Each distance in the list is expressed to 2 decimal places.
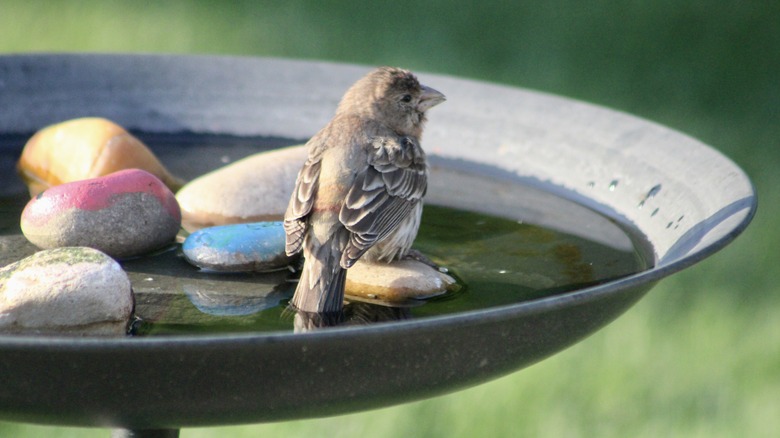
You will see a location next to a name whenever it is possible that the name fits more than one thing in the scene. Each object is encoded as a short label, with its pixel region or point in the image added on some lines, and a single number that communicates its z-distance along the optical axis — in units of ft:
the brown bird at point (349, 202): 18.28
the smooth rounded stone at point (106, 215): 18.71
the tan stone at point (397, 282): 18.12
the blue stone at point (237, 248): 18.53
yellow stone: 22.40
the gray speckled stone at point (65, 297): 15.28
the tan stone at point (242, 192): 21.67
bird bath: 12.28
